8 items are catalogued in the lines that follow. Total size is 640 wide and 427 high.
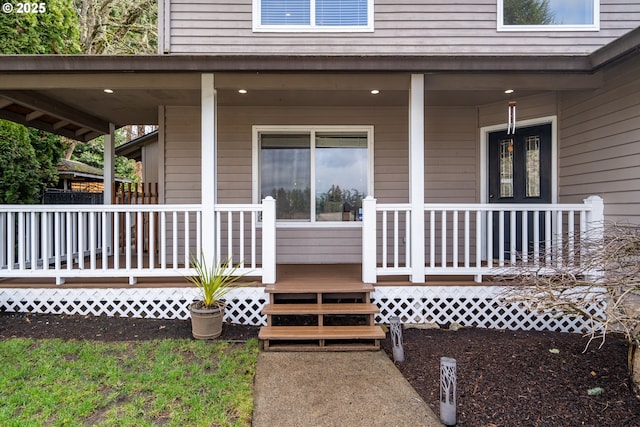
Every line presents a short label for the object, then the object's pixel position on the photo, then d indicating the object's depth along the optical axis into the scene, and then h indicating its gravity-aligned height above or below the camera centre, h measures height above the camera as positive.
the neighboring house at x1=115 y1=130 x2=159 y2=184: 8.29 +1.33
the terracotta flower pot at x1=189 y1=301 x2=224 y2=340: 3.92 -1.19
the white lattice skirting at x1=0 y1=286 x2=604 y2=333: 4.43 -1.13
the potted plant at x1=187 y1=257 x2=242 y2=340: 3.93 -0.97
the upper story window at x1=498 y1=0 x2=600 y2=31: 5.47 +2.94
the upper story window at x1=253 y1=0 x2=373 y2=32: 5.59 +2.98
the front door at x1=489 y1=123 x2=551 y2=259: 5.49 +0.62
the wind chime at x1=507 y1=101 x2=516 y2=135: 5.21 +1.36
